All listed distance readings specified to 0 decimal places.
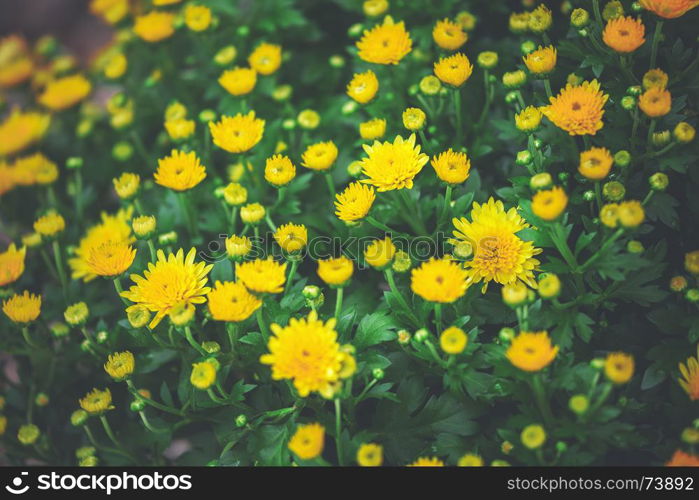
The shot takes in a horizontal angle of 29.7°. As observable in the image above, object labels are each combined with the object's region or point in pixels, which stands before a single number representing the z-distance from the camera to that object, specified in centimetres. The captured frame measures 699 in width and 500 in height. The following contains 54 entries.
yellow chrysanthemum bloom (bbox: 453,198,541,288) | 65
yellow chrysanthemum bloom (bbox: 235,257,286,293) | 63
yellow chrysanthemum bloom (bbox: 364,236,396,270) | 64
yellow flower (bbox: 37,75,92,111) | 84
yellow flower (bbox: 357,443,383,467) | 60
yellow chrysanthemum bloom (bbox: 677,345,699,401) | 62
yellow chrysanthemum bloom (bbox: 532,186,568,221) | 62
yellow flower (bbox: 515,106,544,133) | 66
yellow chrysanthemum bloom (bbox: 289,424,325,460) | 60
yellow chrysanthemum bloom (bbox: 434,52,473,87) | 68
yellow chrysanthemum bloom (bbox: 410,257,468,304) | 62
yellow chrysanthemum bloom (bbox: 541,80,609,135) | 64
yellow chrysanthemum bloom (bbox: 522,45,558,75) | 66
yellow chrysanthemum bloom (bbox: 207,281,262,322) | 63
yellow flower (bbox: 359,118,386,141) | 69
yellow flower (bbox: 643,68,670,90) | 65
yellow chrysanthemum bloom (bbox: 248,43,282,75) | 75
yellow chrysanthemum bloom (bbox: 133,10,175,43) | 80
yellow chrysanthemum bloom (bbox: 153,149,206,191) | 70
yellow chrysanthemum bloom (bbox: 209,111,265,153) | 70
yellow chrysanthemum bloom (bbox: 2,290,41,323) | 68
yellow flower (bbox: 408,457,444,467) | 61
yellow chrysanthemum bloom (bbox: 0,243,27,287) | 70
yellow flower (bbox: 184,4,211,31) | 77
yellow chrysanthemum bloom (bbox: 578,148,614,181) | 63
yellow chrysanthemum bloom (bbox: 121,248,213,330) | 65
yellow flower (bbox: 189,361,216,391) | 63
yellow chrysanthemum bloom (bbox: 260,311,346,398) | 61
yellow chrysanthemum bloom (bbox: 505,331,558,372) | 60
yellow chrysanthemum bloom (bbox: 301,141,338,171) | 69
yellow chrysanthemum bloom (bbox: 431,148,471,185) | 66
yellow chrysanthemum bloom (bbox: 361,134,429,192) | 66
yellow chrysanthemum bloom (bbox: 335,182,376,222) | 66
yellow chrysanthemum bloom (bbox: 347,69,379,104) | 70
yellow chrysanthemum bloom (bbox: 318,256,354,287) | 63
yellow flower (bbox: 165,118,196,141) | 74
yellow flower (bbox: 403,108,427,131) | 68
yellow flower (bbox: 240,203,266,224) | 67
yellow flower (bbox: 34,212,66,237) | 73
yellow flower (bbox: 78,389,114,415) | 67
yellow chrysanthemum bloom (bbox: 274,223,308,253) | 66
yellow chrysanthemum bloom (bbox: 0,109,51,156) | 83
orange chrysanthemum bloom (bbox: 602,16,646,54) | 64
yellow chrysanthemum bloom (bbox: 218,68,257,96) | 73
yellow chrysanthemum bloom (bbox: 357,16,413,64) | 71
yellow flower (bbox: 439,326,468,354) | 62
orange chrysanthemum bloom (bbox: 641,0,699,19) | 65
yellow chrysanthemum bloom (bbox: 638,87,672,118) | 64
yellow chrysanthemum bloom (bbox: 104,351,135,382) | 66
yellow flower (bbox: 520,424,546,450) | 60
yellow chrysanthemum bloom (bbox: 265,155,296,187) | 68
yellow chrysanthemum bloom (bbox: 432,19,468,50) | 71
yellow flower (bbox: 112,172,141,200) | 72
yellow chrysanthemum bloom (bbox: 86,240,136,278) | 67
